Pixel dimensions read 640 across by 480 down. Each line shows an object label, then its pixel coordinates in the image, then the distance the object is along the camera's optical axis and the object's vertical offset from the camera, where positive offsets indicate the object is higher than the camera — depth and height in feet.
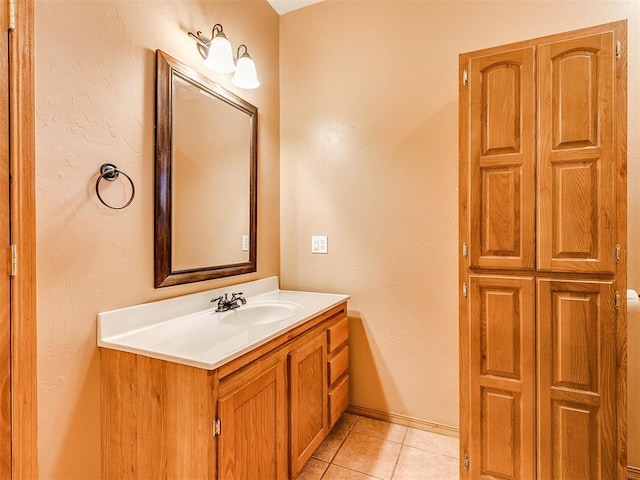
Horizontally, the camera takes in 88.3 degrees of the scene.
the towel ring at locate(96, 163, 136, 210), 4.15 +0.85
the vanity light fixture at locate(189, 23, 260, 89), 5.46 +3.16
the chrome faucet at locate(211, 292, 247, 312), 5.61 -1.08
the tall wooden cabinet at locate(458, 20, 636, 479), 4.09 +0.39
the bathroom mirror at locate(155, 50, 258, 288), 4.94 +1.07
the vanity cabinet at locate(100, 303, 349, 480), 3.53 -2.09
